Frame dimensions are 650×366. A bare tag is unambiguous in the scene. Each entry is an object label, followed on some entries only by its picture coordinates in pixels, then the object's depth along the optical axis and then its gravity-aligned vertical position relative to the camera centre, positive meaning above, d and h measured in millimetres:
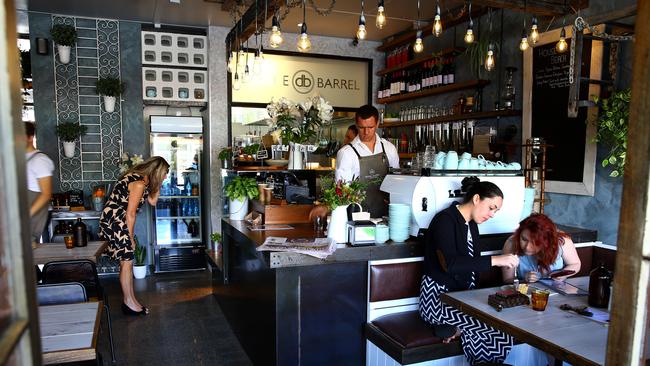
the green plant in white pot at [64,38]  6051 +1504
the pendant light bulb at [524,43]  3889 +948
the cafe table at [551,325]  1924 -811
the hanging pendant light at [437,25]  3481 +992
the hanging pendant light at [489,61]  4176 +847
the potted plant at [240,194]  4457 -403
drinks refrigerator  6871 -644
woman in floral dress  4531 -618
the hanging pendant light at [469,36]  3788 +977
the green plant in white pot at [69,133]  6170 +250
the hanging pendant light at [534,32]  3770 +1002
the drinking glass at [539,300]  2387 -754
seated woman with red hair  3002 -640
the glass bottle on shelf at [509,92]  5055 +697
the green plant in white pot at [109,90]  6309 +863
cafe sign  7078 +1157
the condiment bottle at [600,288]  2424 -705
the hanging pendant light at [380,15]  3363 +1011
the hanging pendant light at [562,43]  3761 +913
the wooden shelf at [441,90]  5426 +840
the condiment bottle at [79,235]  4043 -730
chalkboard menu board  4418 +388
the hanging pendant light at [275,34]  3523 +915
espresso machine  3143 -298
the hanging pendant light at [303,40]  3482 +867
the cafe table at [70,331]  2006 -870
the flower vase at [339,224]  3139 -484
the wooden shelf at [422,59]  5761 +1294
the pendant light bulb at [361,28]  3386 +945
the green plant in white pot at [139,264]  6504 -1585
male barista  4102 -60
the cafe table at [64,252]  3666 -838
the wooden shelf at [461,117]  5094 +449
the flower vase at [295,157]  4809 -42
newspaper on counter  2895 -603
